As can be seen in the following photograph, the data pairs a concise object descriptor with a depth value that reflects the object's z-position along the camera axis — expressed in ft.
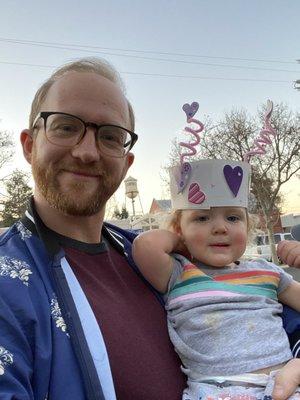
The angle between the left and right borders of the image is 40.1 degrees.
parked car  81.46
